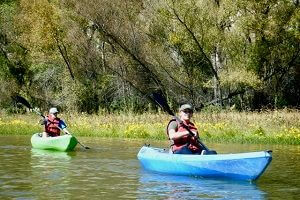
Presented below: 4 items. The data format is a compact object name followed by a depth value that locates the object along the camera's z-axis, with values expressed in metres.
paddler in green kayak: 19.12
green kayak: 18.23
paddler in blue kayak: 12.62
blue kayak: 11.25
